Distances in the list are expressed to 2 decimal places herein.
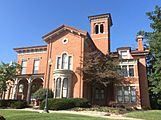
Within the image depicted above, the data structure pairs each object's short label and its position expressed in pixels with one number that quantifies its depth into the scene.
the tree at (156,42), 19.30
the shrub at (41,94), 18.21
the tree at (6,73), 20.33
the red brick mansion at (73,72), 19.30
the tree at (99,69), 19.61
